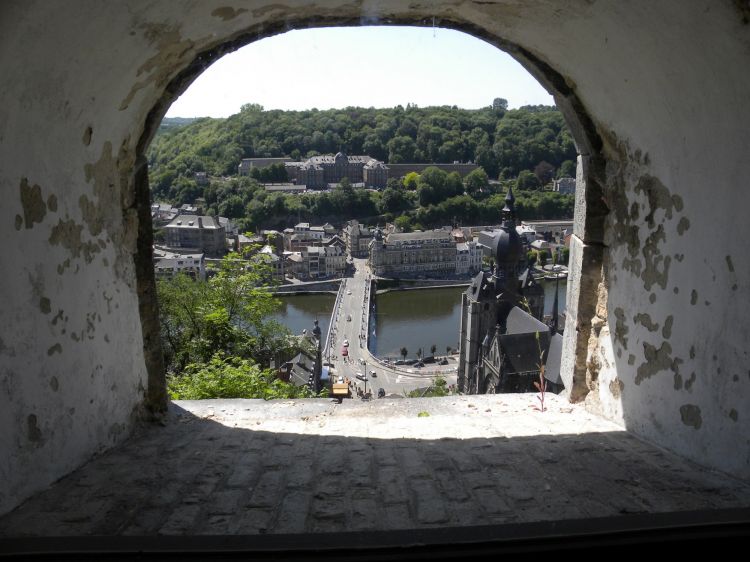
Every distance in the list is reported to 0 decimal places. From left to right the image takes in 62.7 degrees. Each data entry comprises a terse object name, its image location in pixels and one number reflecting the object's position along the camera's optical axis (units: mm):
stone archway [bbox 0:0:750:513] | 1867
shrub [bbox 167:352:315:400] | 4727
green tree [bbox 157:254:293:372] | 6859
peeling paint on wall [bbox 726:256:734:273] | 2018
